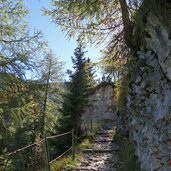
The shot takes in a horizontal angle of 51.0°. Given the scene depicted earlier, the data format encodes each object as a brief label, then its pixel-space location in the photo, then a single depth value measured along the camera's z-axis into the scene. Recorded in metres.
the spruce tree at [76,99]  11.26
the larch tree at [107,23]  4.26
